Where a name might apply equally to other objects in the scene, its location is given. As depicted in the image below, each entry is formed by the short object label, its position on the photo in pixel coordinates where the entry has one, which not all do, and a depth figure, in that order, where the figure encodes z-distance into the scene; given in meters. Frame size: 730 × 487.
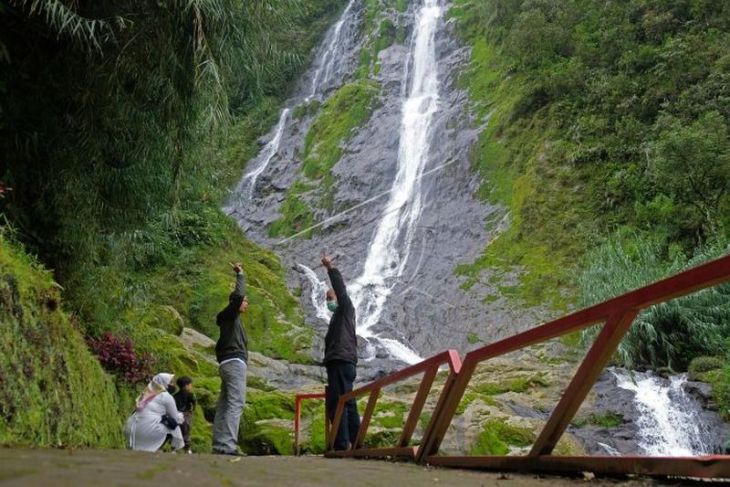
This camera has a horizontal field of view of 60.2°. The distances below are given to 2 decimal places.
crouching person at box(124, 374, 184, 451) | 6.11
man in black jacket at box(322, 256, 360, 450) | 6.07
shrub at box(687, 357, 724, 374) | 12.43
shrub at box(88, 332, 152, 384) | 7.32
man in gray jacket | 6.14
